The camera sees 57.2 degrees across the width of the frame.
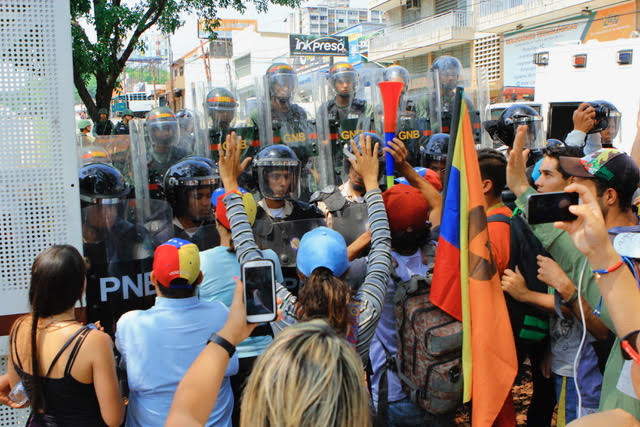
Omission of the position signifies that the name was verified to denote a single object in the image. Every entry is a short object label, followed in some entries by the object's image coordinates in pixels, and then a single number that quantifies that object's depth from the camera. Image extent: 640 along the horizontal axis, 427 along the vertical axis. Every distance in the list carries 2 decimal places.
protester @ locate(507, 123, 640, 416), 2.54
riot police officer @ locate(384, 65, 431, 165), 7.80
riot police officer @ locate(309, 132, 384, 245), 4.16
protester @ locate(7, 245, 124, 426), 2.28
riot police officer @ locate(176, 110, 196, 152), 7.89
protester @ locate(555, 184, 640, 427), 1.75
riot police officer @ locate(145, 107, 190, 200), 7.24
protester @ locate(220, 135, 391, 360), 2.33
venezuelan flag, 2.55
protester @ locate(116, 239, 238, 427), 2.45
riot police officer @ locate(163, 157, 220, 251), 4.49
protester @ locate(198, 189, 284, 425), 3.03
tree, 10.75
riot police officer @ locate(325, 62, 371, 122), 7.86
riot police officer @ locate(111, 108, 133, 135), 12.23
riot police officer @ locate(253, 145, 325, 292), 3.81
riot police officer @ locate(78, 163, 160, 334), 3.40
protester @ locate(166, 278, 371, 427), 1.32
